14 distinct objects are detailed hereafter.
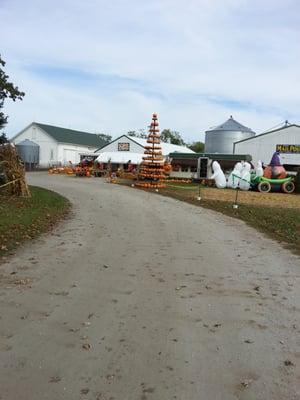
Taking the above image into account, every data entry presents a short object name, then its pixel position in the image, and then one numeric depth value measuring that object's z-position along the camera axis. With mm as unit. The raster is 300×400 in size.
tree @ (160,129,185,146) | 110438
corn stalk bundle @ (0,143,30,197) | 18844
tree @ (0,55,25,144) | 22000
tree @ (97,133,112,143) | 123125
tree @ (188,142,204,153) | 105812
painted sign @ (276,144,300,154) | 49406
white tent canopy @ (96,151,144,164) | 57953
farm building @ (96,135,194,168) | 58250
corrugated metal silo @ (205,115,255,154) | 58719
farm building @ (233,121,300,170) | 49594
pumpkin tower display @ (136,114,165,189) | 31906
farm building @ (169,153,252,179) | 43062
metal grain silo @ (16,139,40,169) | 69312
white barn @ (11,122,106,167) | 71750
